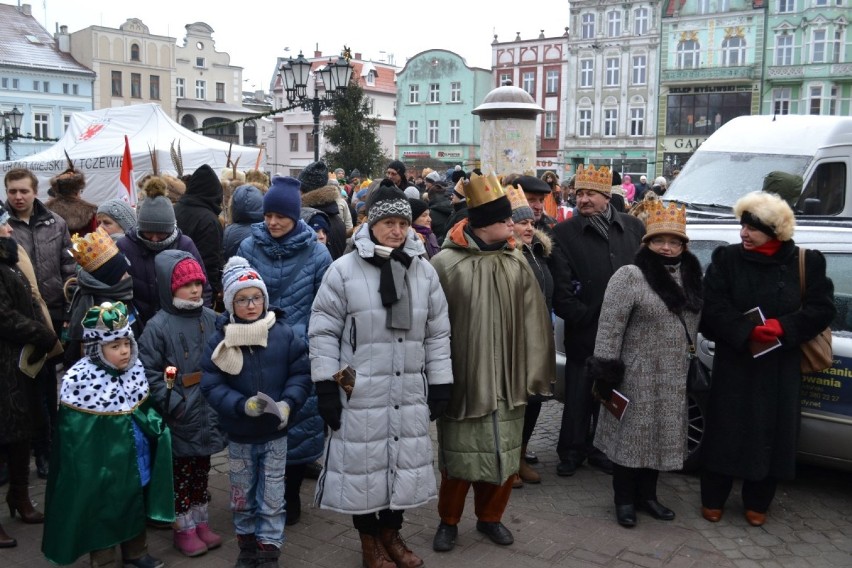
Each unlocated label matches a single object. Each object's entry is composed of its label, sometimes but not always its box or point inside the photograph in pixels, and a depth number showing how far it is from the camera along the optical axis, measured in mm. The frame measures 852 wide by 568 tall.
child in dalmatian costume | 4020
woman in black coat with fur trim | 4867
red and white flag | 11711
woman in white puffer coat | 4121
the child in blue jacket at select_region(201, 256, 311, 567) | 4199
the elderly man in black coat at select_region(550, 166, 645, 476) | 5742
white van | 9984
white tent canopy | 15609
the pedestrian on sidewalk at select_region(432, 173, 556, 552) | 4469
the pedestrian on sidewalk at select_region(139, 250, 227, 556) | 4430
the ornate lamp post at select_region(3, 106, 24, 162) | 24945
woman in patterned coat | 4910
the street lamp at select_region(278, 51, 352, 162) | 13023
